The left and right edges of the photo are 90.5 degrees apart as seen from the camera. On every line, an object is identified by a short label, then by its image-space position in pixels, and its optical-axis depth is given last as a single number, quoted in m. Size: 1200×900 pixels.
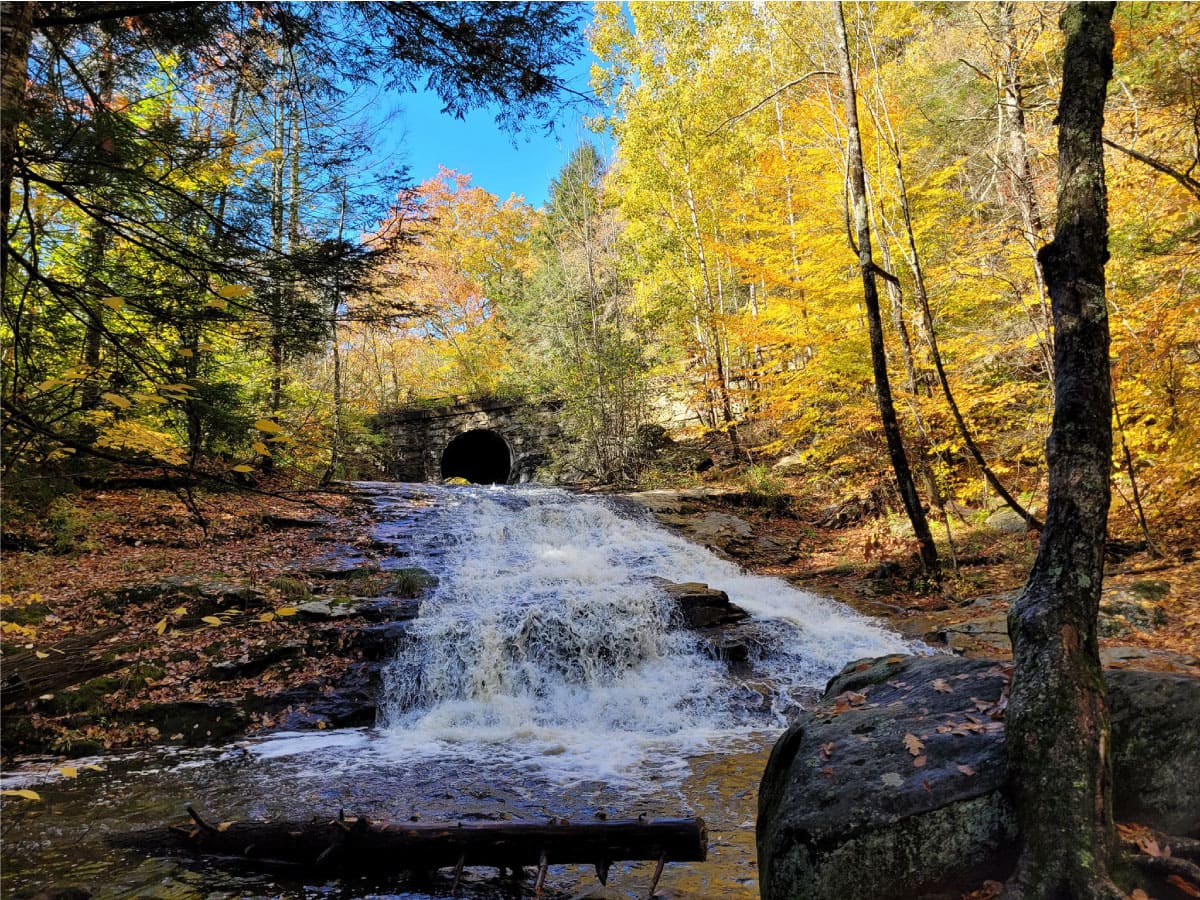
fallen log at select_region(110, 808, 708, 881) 3.03
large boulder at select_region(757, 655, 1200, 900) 2.36
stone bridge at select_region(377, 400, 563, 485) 22.70
